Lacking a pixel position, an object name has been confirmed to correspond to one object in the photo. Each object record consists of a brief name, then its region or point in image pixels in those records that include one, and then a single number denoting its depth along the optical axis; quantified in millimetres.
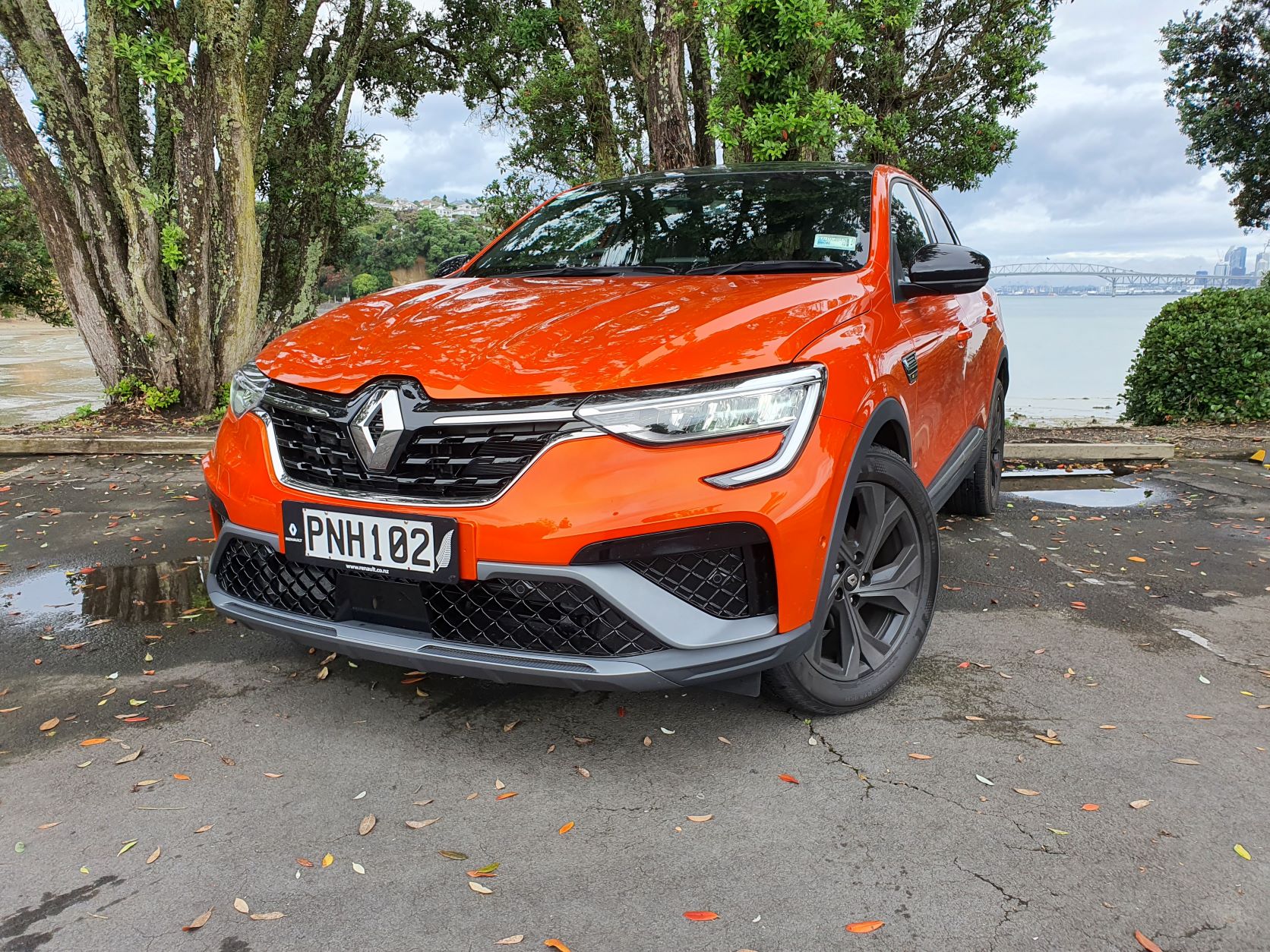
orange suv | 2236
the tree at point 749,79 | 8062
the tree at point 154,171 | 7742
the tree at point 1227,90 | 14117
